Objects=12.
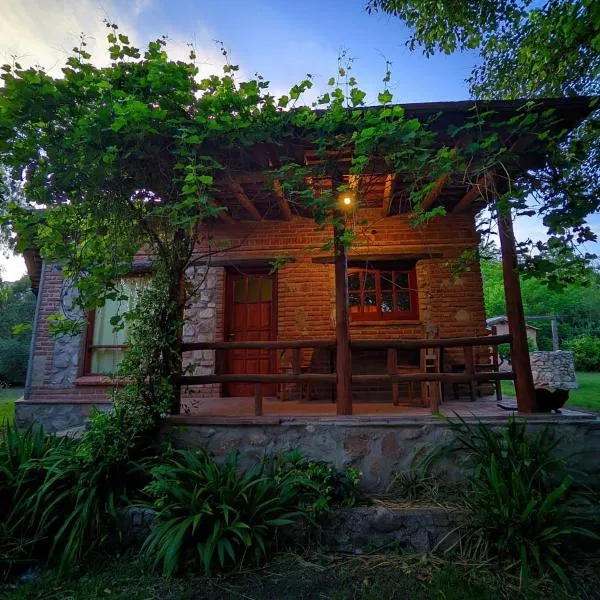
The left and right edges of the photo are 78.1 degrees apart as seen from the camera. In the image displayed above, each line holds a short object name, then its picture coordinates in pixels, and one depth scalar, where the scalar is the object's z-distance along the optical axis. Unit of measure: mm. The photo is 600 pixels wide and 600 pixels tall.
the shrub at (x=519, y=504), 2393
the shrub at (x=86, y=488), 2625
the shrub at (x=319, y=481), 2818
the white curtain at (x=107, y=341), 6211
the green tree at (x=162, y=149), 2926
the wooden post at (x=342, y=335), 3584
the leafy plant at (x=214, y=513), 2418
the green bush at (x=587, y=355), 16031
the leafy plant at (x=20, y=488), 2607
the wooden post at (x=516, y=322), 3480
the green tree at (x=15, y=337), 13930
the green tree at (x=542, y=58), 3057
